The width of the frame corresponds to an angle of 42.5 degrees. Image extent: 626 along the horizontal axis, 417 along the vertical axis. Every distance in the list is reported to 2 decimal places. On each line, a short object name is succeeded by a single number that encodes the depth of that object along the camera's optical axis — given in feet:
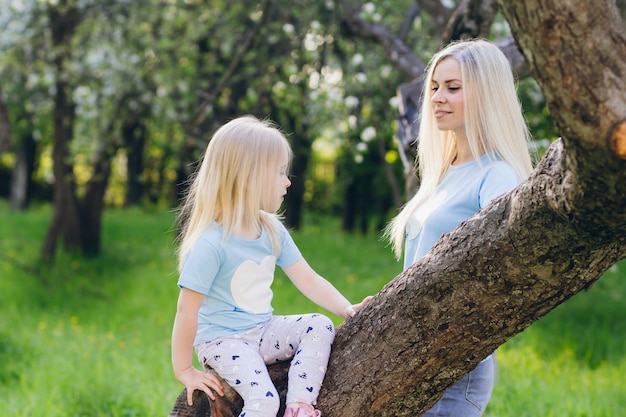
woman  7.70
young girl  7.55
